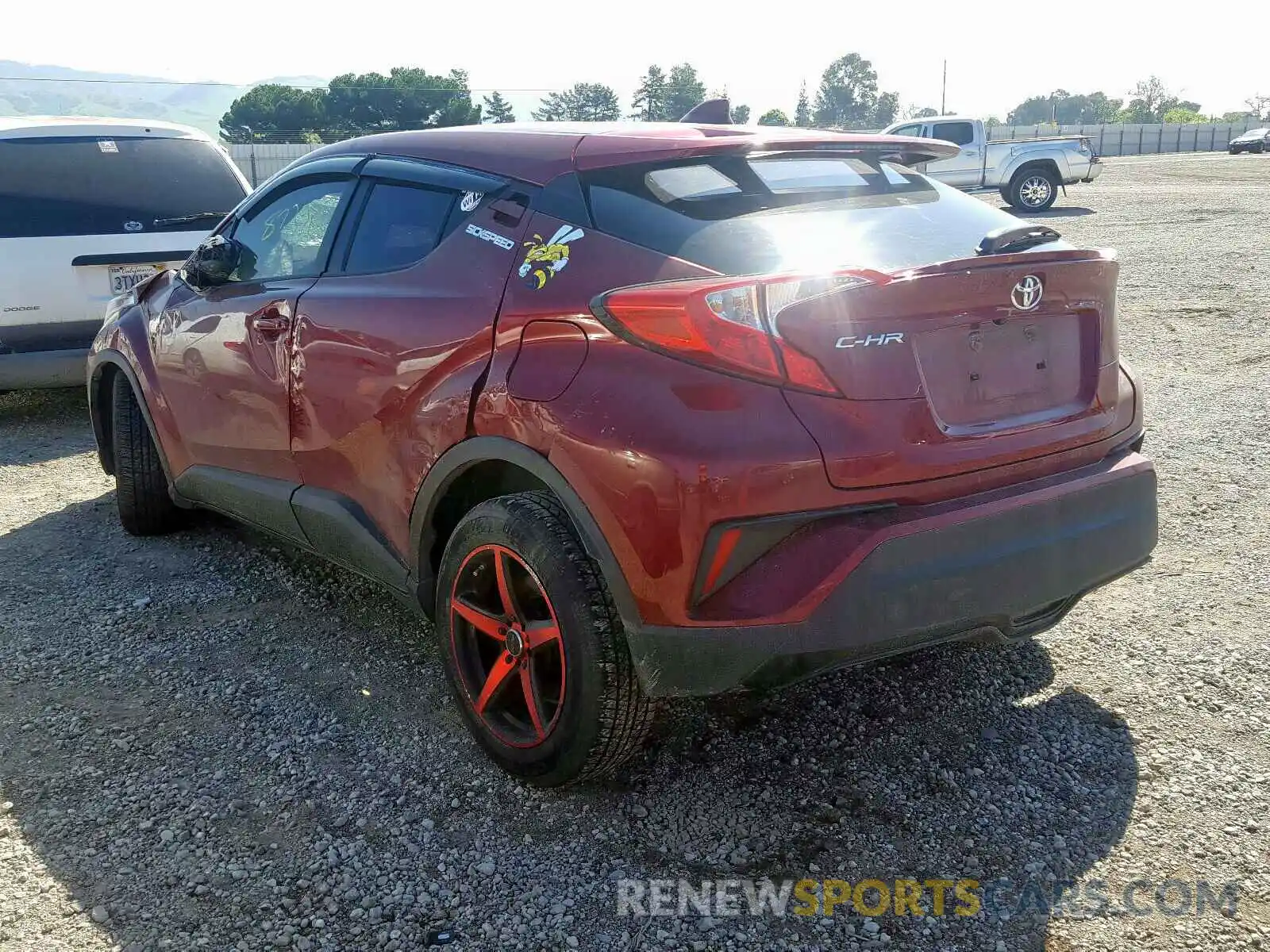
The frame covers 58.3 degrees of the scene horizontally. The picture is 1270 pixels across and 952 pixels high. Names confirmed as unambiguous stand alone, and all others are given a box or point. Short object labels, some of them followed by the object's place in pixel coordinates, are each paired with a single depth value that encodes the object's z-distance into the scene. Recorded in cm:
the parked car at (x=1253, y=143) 5497
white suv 675
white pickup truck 2123
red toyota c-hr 247
